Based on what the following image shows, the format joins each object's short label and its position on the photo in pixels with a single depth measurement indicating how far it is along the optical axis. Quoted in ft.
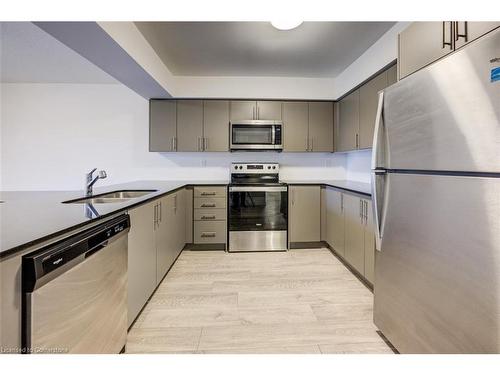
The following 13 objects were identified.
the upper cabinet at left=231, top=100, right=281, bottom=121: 12.28
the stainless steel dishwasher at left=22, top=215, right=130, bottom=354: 2.64
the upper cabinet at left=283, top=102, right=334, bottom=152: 12.50
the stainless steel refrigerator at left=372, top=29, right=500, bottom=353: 3.16
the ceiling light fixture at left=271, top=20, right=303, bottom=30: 5.90
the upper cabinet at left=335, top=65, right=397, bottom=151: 8.51
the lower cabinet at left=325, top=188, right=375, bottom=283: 7.80
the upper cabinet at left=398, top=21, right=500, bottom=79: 3.72
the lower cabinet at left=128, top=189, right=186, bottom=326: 5.62
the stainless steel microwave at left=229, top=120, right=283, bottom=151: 12.13
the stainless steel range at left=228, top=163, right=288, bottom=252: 11.53
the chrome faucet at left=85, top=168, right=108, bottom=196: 6.90
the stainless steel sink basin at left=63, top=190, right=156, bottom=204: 6.80
